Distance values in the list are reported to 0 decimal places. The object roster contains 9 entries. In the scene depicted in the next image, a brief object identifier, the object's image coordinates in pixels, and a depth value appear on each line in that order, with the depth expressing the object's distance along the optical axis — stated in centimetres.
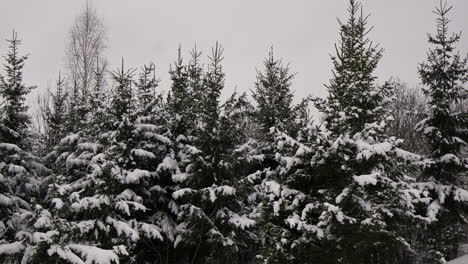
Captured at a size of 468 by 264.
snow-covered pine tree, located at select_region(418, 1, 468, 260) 1537
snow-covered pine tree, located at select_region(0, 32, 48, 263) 1393
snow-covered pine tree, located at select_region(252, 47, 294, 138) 1650
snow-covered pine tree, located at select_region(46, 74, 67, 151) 1984
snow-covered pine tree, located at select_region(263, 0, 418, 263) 871
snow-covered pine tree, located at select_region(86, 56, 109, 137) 1399
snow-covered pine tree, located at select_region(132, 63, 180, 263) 1362
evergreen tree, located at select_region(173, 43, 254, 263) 1236
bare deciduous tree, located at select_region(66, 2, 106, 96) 2962
